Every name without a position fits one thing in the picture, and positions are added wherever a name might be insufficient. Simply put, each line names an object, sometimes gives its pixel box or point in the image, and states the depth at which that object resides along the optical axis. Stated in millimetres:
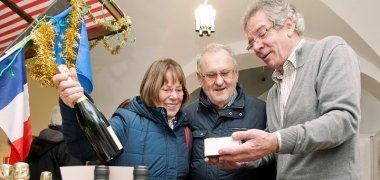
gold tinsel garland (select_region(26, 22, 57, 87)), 1325
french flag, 1745
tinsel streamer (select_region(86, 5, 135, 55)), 1826
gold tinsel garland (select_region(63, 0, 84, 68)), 1600
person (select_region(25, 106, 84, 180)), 2482
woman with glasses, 1474
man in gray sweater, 1118
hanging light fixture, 4035
